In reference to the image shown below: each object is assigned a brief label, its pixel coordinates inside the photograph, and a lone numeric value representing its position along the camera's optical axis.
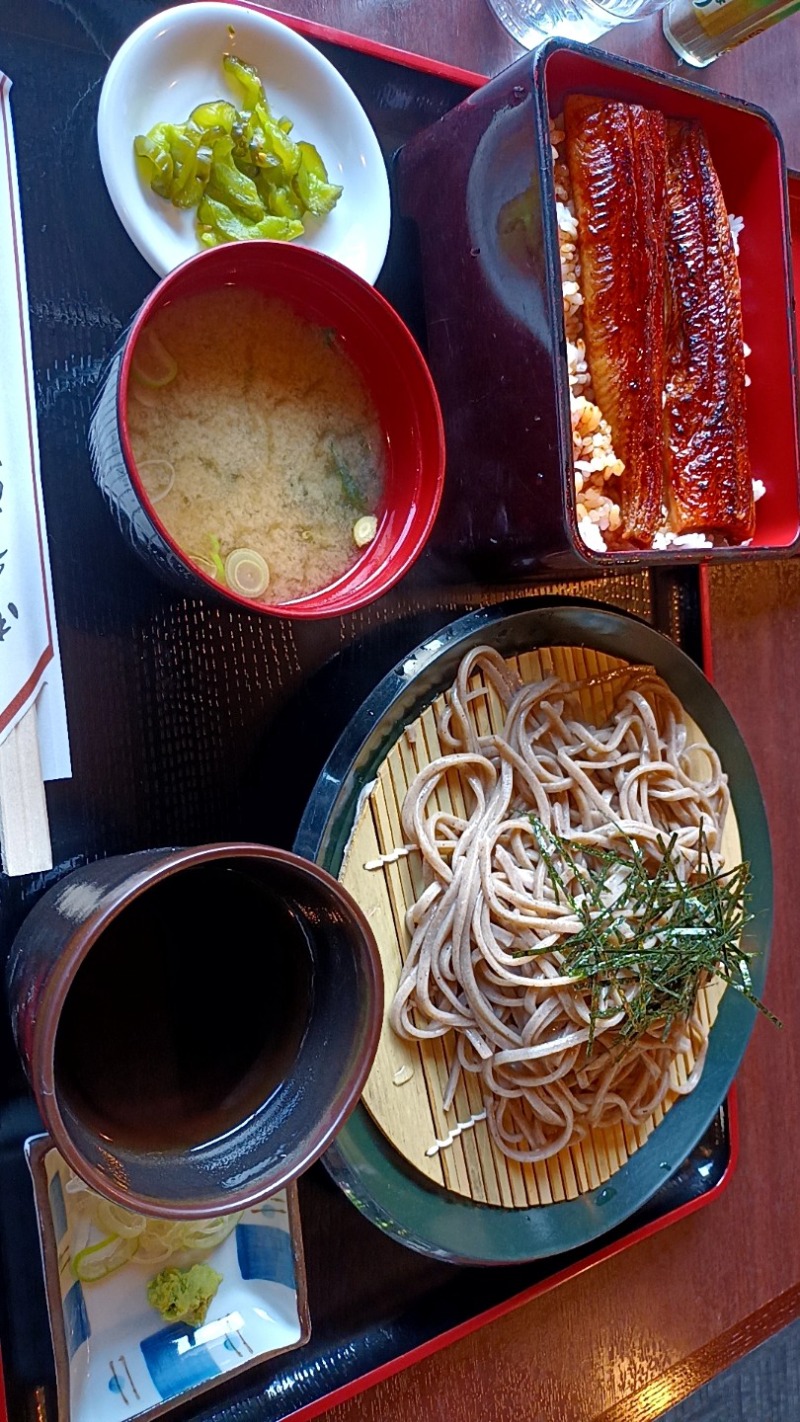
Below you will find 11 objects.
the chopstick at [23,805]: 0.31
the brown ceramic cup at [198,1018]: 0.28
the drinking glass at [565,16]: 0.43
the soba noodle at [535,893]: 0.38
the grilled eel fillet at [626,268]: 0.38
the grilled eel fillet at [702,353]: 0.41
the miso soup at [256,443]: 0.34
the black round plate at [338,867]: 0.36
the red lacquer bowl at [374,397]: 0.31
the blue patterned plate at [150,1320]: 0.31
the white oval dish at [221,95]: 0.33
